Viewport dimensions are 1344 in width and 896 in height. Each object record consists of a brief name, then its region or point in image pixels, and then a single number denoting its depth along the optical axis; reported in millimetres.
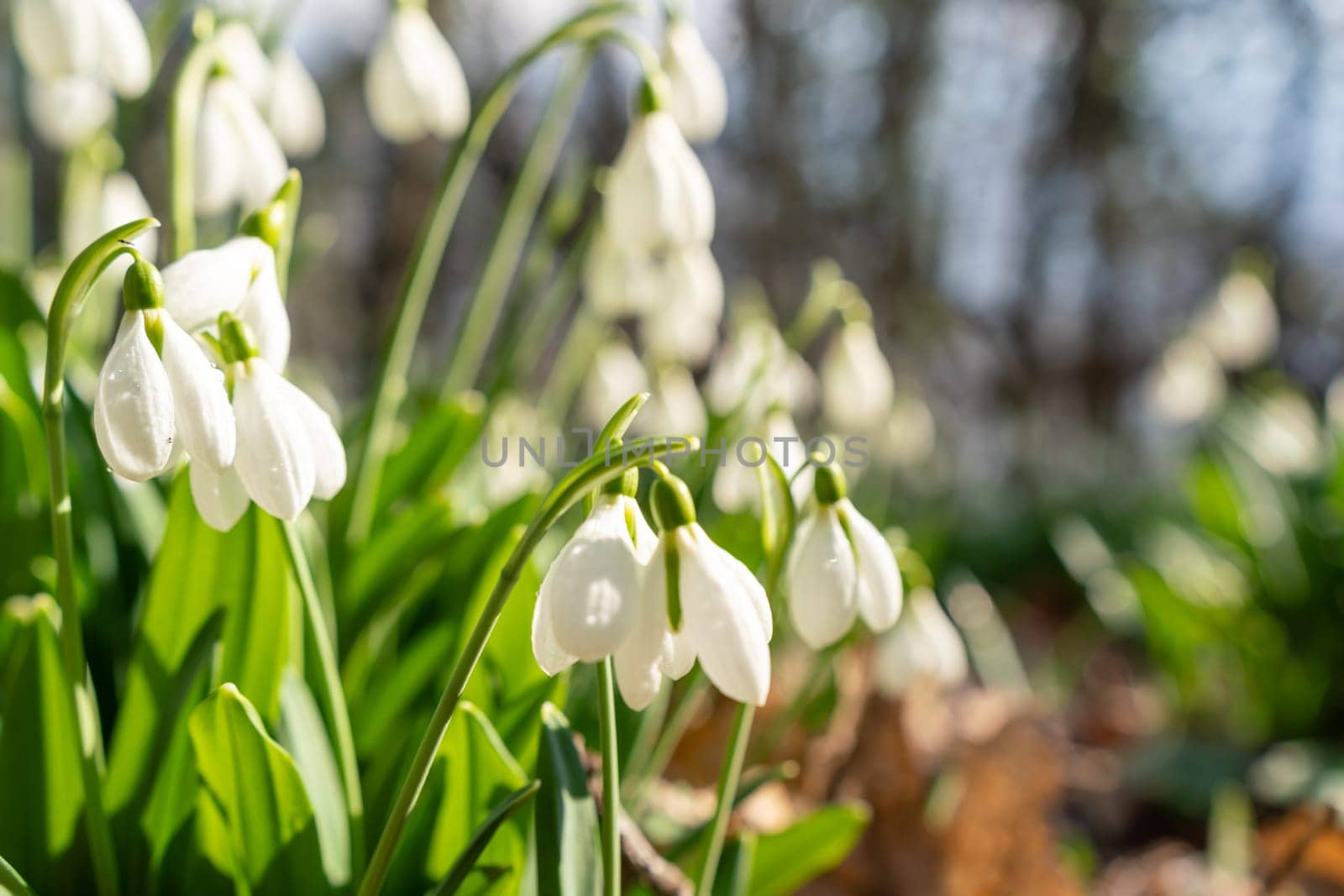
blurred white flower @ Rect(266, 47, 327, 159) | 465
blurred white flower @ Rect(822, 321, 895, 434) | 448
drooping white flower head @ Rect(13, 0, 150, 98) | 339
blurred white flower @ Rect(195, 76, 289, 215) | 352
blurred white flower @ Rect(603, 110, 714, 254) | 346
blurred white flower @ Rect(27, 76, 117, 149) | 517
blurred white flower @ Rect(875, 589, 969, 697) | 412
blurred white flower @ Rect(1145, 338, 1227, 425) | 910
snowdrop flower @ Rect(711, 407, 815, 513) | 358
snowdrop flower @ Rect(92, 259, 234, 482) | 243
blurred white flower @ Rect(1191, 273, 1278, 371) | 860
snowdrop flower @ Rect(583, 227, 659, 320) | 503
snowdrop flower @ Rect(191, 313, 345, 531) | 252
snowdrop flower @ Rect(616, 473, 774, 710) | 247
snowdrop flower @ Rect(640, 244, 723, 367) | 482
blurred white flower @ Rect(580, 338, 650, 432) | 626
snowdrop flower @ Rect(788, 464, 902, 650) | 274
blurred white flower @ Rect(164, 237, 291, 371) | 264
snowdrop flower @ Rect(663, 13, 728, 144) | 397
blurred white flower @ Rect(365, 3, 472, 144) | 408
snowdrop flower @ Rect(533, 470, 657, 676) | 241
